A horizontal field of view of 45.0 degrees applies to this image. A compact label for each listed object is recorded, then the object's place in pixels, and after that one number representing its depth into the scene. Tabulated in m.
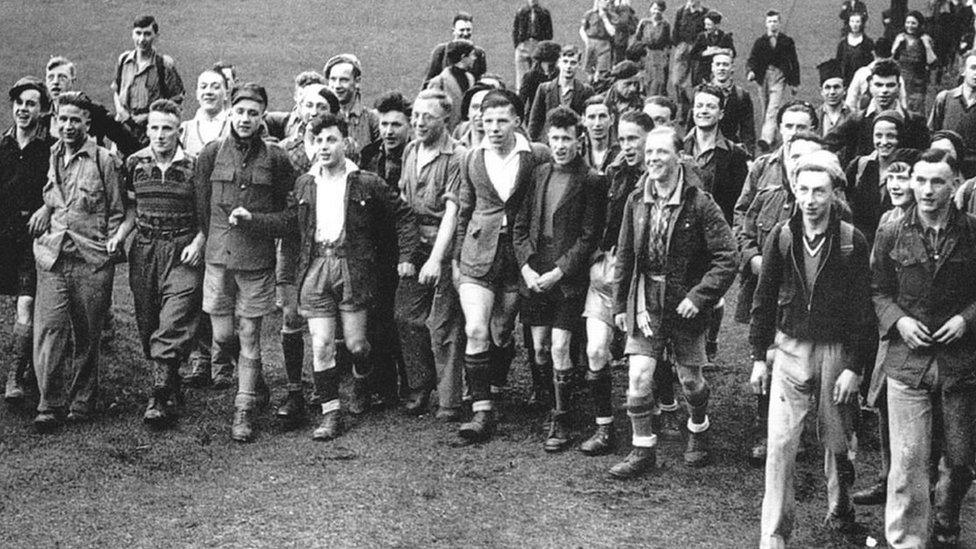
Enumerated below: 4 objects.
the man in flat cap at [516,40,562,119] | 12.55
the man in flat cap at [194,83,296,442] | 7.89
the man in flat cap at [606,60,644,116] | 10.22
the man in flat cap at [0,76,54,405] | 8.52
